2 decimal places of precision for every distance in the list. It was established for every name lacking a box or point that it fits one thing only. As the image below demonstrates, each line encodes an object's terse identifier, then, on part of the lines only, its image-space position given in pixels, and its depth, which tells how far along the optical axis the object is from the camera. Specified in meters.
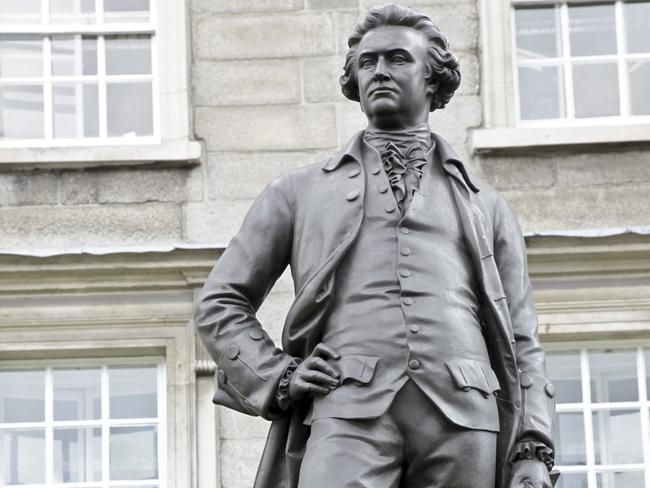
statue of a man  7.64
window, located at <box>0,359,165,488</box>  16.48
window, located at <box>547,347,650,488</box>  16.41
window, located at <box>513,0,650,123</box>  16.80
